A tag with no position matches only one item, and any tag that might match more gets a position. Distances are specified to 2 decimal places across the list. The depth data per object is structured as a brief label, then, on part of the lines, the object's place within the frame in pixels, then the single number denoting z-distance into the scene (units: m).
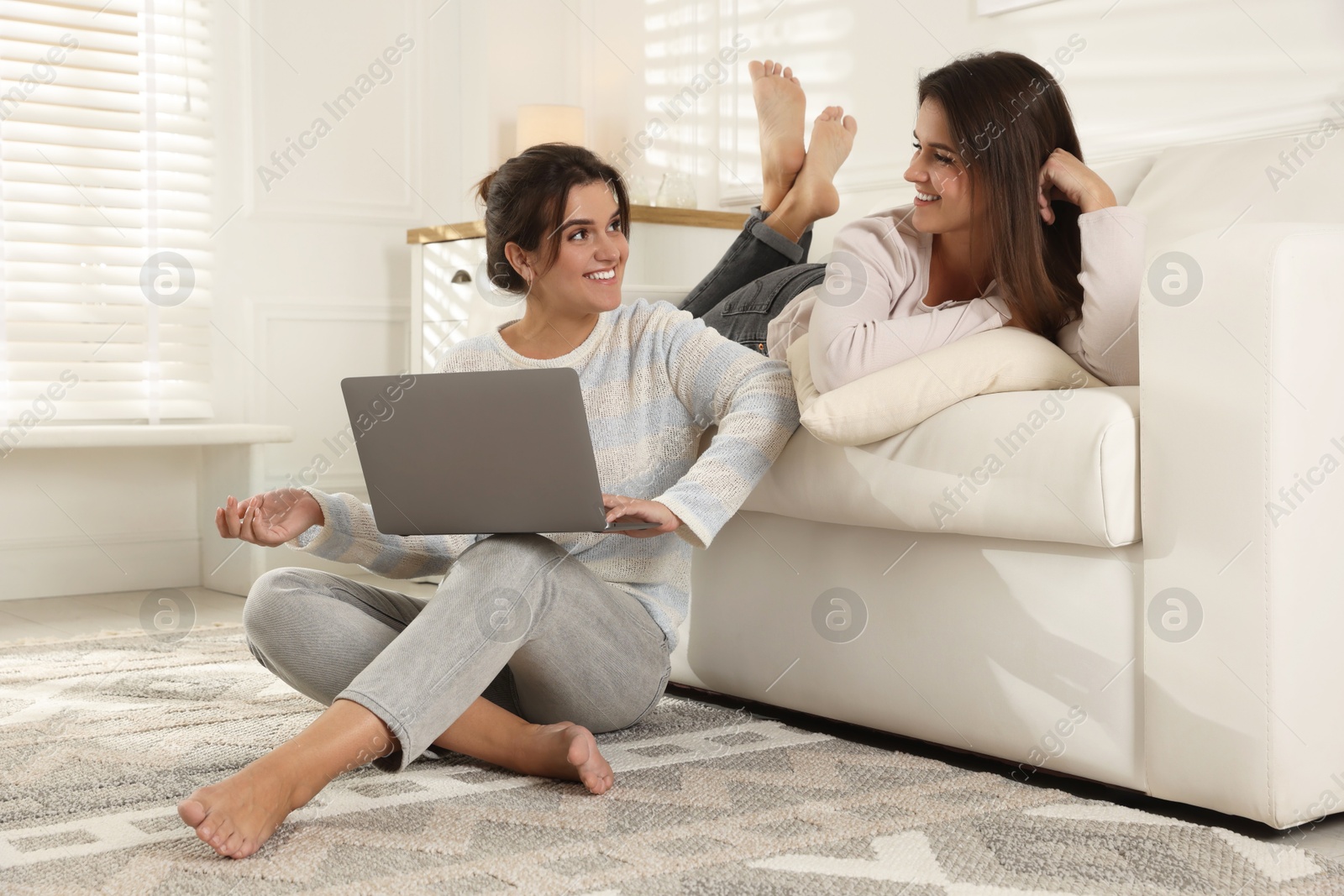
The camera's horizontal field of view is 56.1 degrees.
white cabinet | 3.16
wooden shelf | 3.13
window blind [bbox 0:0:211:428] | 3.18
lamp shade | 3.54
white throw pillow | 1.43
